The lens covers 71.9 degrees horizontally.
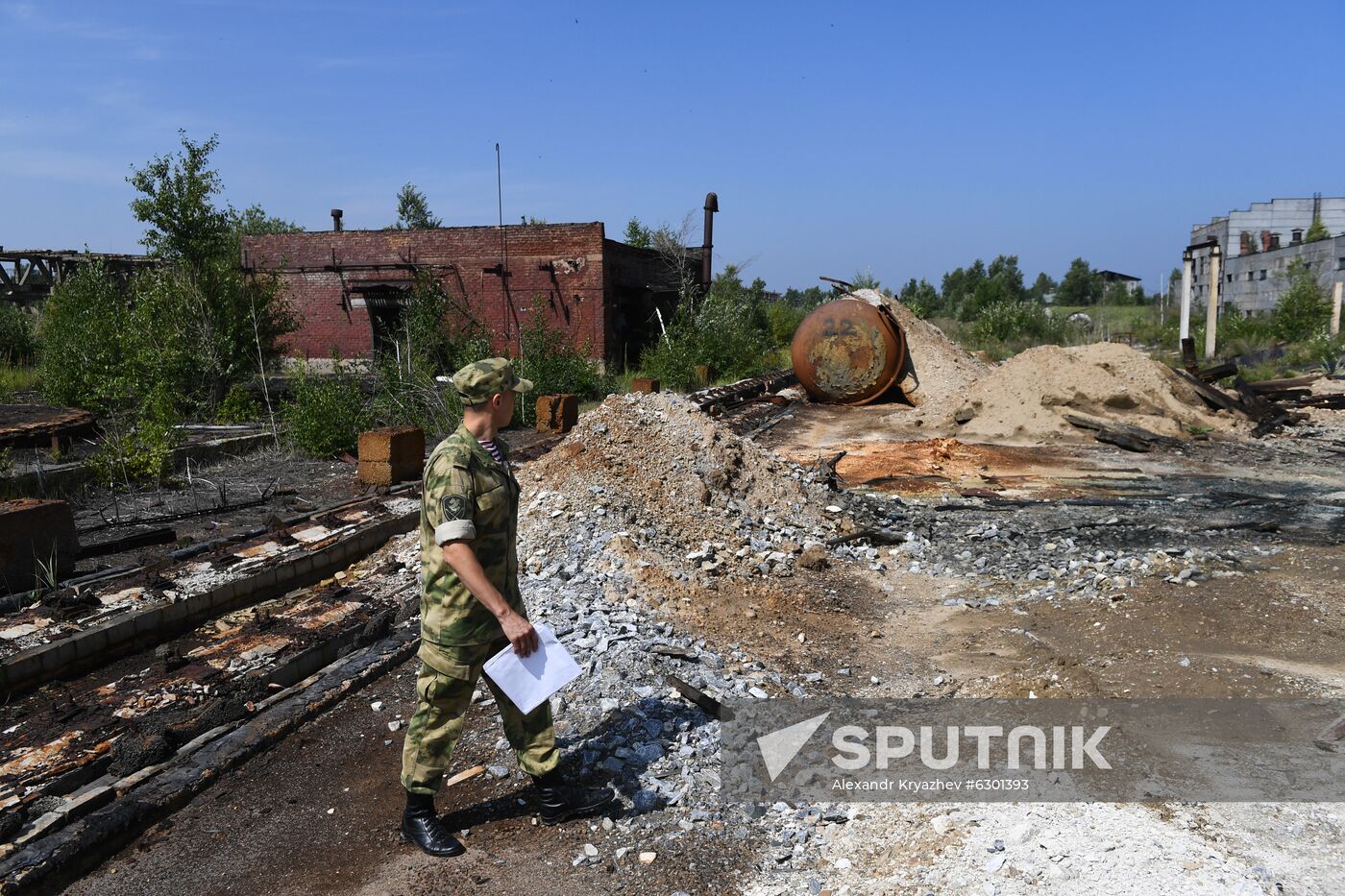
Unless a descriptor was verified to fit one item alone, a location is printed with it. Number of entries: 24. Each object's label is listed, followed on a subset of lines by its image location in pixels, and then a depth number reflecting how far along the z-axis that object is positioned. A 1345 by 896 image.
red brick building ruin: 20.81
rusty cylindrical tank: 17.16
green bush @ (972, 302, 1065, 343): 28.72
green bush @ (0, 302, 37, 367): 20.27
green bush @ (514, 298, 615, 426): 16.08
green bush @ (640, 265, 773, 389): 19.05
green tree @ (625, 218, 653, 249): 31.36
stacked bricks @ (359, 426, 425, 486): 9.14
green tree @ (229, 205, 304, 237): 38.97
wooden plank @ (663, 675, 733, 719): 4.21
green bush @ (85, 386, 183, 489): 9.24
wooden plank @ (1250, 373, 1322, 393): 16.56
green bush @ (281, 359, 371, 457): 11.09
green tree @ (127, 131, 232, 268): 14.20
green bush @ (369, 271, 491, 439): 12.49
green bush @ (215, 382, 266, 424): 13.93
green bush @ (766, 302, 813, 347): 30.36
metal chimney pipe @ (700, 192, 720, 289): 25.05
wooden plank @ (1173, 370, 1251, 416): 14.22
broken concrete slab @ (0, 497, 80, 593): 6.02
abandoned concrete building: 36.97
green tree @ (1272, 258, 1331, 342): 26.31
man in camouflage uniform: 3.10
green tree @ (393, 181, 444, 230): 40.16
